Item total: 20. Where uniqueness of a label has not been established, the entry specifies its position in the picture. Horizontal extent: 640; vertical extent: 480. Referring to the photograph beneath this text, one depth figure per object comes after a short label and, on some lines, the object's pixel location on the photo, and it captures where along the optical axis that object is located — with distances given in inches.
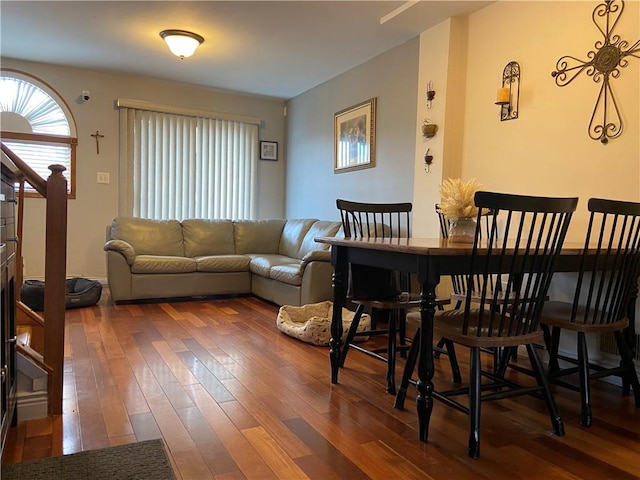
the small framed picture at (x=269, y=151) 250.8
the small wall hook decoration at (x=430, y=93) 148.0
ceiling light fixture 158.1
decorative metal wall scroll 101.8
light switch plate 215.2
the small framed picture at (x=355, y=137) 184.1
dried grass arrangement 87.8
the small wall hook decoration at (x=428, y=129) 146.9
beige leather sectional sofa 164.1
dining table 70.7
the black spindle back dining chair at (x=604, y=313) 79.4
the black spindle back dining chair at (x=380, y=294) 95.2
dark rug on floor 60.6
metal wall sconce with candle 125.6
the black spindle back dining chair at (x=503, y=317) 67.3
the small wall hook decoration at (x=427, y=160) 149.5
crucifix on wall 213.3
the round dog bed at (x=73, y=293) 159.8
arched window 198.5
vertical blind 221.0
